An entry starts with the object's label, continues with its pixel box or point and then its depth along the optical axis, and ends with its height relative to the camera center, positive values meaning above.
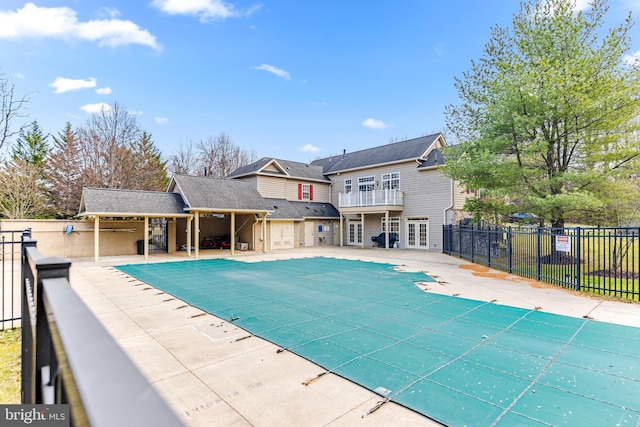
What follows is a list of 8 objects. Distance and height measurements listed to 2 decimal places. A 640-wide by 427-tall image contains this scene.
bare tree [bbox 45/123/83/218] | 24.09 +2.46
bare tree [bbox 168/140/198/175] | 35.19 +5.68
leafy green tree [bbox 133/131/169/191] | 28.36 +4.15
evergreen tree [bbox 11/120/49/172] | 24.47 +5.17
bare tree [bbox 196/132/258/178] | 36.12 +6.45
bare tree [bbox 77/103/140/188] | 25.67 +5.26
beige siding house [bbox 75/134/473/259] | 17.53 +0.54
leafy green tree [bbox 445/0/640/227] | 11.22 +3.58
